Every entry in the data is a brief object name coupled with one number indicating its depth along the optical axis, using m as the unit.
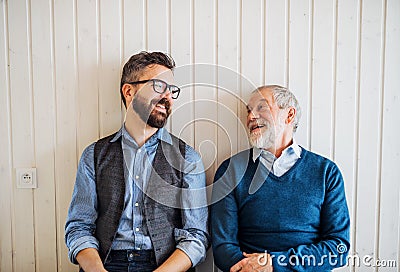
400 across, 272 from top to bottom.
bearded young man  1.85
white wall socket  2.10
